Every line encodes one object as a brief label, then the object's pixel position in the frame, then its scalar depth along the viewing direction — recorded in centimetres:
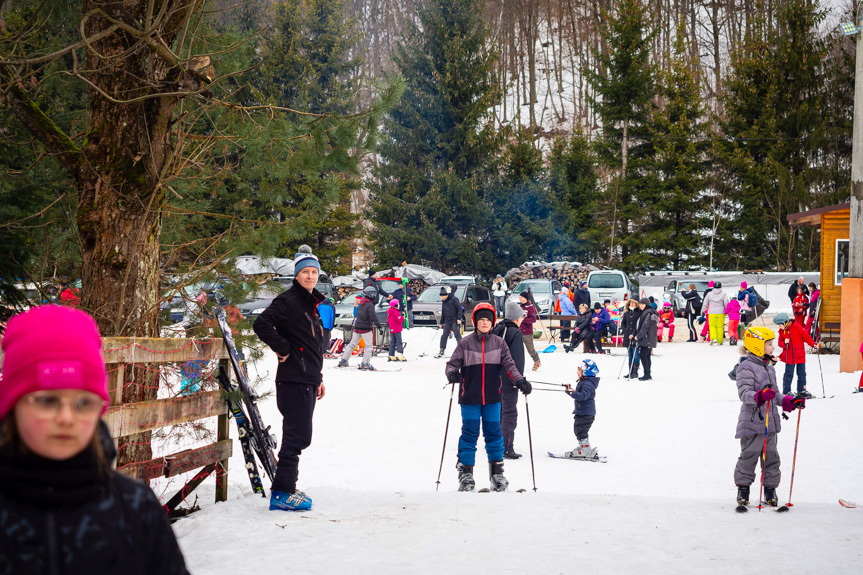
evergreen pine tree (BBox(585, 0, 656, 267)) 4597
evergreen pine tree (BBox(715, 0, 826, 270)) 4494
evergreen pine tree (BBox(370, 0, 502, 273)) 4359
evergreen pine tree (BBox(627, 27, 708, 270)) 4509
